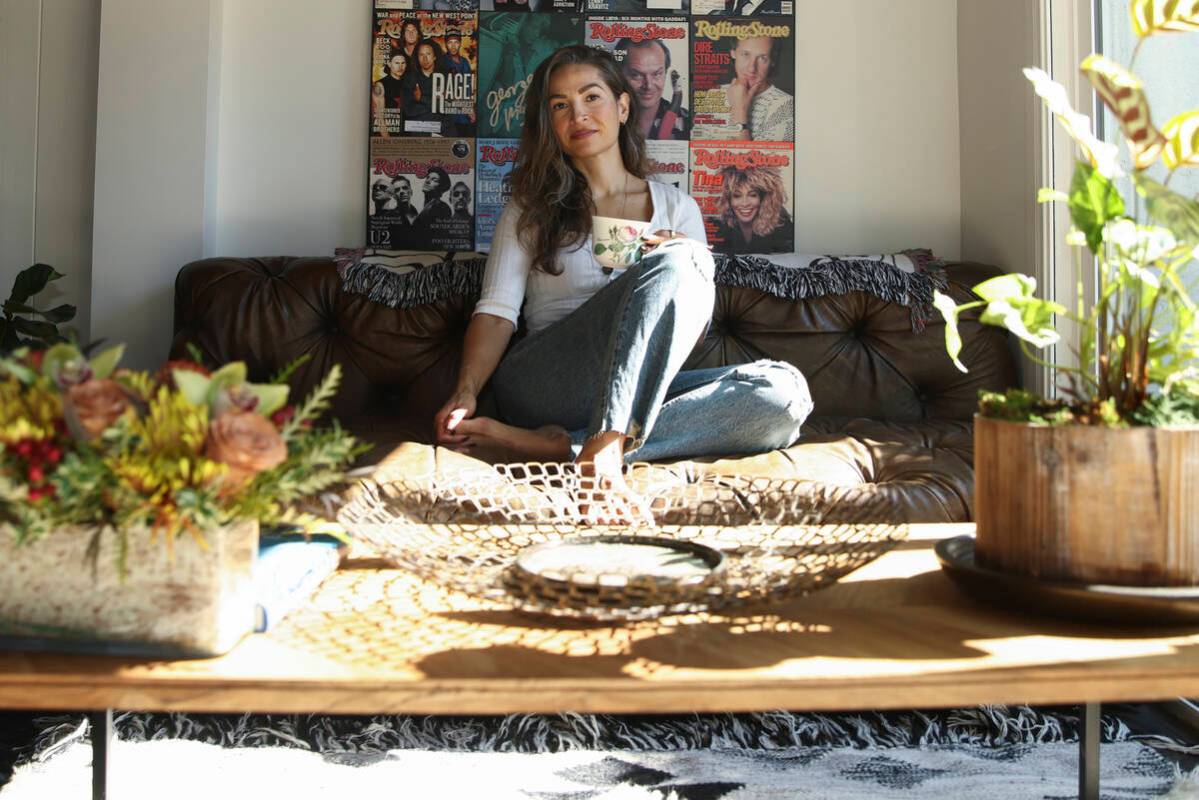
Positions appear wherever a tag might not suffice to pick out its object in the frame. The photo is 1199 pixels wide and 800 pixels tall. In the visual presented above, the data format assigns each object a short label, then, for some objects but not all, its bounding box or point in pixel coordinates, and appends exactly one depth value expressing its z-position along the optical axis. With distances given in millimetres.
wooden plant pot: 689
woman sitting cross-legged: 1563
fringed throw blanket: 2125
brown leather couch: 2088
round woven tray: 669
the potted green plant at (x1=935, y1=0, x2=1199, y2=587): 689
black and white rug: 1087
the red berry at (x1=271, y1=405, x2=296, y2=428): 604
